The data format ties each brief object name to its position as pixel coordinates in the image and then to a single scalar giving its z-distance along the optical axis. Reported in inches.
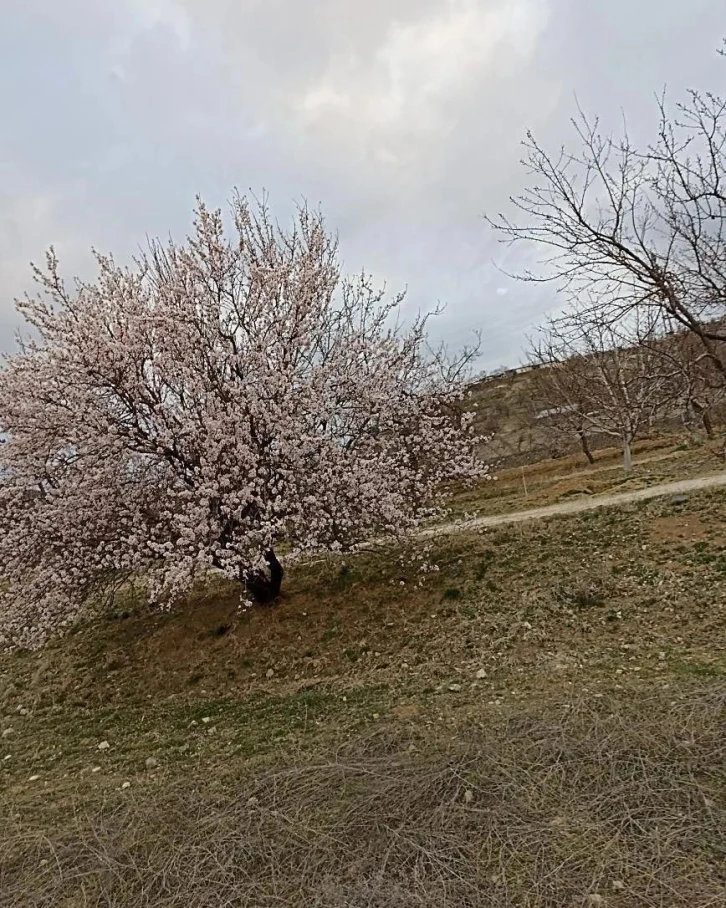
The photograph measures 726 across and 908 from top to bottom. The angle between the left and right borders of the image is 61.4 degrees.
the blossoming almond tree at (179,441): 296.4
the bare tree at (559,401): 765.3
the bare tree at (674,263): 193.3
